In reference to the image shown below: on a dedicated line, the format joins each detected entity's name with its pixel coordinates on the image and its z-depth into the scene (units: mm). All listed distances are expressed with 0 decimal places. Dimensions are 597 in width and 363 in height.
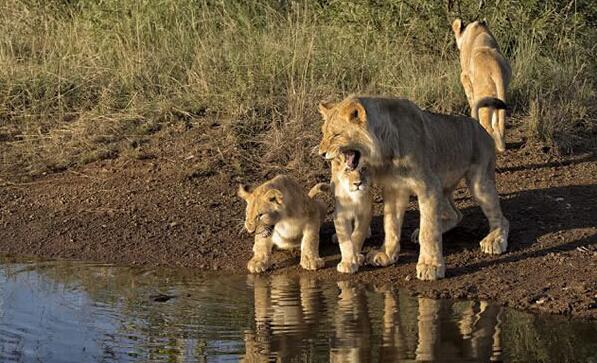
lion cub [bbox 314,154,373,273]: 14297
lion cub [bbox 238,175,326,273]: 14891
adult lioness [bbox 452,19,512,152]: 19562
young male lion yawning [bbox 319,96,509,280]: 13594
